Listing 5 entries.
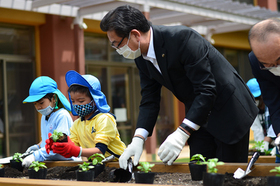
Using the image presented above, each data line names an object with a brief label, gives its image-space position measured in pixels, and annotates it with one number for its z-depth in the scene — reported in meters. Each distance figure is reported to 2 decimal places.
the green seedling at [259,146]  6.61
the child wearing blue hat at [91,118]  6.08
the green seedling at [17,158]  6.17
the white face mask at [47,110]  6.55
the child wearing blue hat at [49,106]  6.48
